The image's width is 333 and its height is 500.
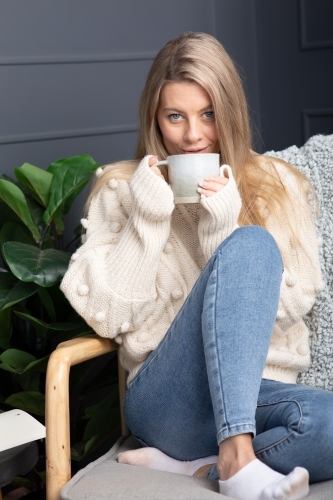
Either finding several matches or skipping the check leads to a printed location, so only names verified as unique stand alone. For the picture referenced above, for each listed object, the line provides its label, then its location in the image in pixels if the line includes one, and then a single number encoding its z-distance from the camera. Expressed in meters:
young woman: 2.03
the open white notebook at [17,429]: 2.03
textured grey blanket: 2.44
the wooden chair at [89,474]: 2.01
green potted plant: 2.55
